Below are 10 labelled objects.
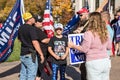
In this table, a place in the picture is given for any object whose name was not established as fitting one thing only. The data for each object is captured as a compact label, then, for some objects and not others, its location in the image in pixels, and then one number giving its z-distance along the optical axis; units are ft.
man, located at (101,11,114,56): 23.36
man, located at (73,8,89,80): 25.16
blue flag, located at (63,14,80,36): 31.04
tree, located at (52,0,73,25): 175.71
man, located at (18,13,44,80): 24.21
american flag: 30.48
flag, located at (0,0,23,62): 31.40
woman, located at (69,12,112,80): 19.84
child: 24.20
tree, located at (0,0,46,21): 188.55
